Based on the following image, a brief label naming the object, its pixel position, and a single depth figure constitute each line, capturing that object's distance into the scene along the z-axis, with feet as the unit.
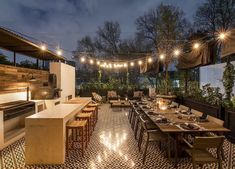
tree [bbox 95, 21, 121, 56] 30.41
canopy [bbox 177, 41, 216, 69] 10.86
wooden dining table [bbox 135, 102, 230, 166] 6.81
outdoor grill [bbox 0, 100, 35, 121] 9.11
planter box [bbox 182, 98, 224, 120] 11.20
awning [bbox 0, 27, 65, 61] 9.33
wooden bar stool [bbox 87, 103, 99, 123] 14.21
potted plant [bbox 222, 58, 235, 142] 10.32
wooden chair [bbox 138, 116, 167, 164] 7.74
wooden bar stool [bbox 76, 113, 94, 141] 10.07
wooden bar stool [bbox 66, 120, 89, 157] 8.06
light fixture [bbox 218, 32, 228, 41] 8.46
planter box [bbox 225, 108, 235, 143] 9.87
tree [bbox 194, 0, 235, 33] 21.54
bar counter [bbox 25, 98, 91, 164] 7.34
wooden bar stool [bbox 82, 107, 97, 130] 11.93
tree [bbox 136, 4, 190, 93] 21.27
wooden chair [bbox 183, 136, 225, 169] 5.72
